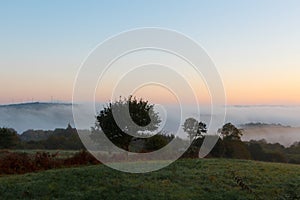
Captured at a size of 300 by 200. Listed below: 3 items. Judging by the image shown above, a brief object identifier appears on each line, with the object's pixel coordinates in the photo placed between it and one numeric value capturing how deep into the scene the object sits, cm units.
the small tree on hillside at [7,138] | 3769
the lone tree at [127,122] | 2547
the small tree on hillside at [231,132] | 3353
